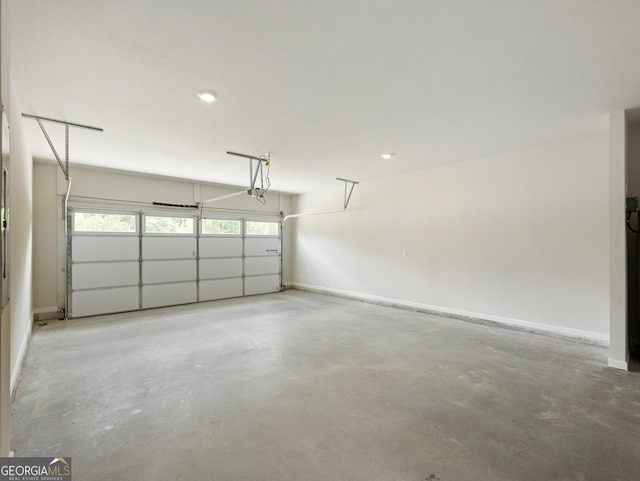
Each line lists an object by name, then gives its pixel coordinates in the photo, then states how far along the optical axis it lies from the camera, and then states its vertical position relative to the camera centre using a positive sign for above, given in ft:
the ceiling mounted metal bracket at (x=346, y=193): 22.12 +3.84
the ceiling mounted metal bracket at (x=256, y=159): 15.38 +4.41
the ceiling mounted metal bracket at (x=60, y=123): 10.77 +4.44
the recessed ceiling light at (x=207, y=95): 9.08 +4.50
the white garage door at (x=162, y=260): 18.29 -1.25
